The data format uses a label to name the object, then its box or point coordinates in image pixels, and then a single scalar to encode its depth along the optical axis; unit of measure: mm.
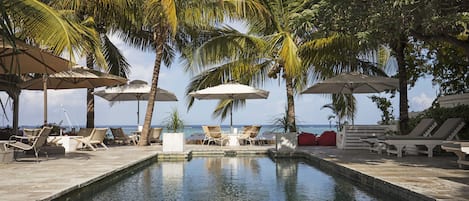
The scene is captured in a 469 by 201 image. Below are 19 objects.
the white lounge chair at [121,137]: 16859
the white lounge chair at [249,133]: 16908
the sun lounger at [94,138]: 12953
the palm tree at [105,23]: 14383
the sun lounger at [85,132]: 13859
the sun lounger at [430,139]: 10961
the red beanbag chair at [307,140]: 16719
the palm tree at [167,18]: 13555
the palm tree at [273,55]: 14086
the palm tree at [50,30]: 7738
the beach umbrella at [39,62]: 8301
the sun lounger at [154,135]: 17572
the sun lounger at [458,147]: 7414
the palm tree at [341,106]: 20047
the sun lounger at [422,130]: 11812
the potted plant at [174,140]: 13406
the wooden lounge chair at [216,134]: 16781
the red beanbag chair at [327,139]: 16500
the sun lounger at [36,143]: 9805
